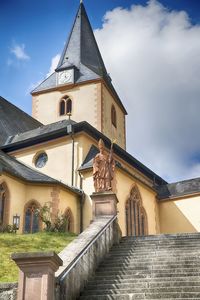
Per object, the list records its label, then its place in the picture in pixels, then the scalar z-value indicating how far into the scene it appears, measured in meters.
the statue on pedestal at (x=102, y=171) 12.40
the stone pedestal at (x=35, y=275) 6.55
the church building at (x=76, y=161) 18.52
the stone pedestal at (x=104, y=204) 11.89
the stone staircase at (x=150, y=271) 7.60
